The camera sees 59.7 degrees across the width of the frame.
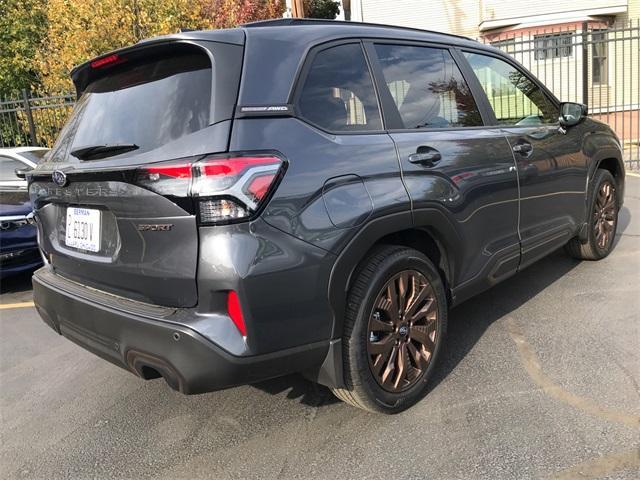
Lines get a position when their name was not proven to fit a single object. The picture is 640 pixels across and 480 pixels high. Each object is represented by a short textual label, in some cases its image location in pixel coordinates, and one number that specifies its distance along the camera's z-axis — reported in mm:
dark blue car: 5418
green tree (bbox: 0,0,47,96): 22031
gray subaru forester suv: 2188
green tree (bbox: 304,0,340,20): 25953
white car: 6410
